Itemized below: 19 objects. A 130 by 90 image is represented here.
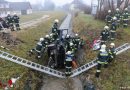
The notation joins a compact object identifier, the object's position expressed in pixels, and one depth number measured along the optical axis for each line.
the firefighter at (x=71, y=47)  5.88
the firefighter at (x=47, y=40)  6.15
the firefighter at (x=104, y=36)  6.65
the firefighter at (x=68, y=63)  5.03
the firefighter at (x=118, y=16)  8.29
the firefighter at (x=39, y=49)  5.91
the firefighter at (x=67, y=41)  5.95
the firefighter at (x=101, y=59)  4.89
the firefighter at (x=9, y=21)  8.16
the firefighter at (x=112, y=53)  5.32
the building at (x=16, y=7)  27.27
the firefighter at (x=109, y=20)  8.29
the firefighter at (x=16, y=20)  8.39
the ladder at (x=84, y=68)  5.27
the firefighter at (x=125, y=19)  8.25
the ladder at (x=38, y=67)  4.87
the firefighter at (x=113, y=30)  7.17
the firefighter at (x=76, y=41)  6.75
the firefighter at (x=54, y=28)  7.15
